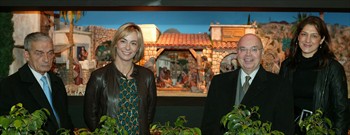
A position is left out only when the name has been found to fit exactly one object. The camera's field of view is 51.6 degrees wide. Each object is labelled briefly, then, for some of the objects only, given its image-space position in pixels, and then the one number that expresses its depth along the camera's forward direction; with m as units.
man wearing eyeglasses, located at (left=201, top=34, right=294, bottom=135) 2.31
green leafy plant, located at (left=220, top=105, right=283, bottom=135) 1.53
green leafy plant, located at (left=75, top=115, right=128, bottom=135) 1.58
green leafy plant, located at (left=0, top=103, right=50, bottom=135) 1.47
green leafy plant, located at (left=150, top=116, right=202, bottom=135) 1.54
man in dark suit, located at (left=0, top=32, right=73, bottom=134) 2.38
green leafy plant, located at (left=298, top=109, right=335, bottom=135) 1.80
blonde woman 2.49
